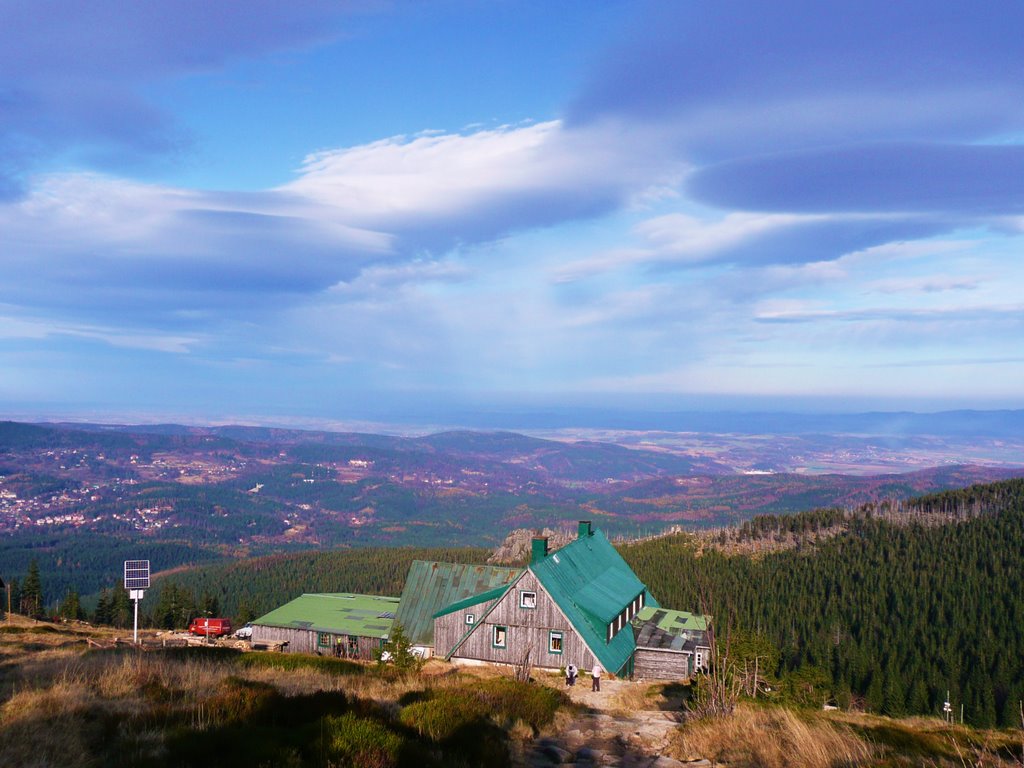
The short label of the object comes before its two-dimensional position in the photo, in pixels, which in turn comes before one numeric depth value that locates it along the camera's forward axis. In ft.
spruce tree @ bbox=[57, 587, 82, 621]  310.45
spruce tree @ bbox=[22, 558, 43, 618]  313.53
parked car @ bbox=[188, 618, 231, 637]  214.96
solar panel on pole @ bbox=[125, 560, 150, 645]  117.37
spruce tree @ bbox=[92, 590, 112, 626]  343.67
